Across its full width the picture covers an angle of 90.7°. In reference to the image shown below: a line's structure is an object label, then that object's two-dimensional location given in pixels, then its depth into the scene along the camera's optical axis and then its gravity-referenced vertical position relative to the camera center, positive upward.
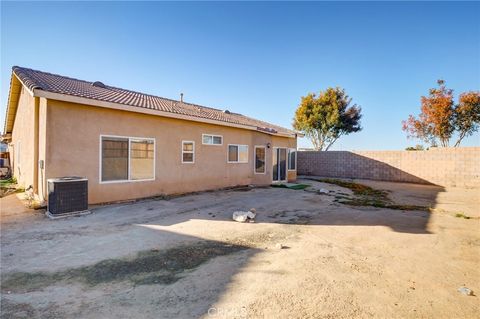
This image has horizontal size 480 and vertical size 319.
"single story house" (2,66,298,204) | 7.27 +0.60
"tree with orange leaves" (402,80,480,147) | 18.45 +3.77
